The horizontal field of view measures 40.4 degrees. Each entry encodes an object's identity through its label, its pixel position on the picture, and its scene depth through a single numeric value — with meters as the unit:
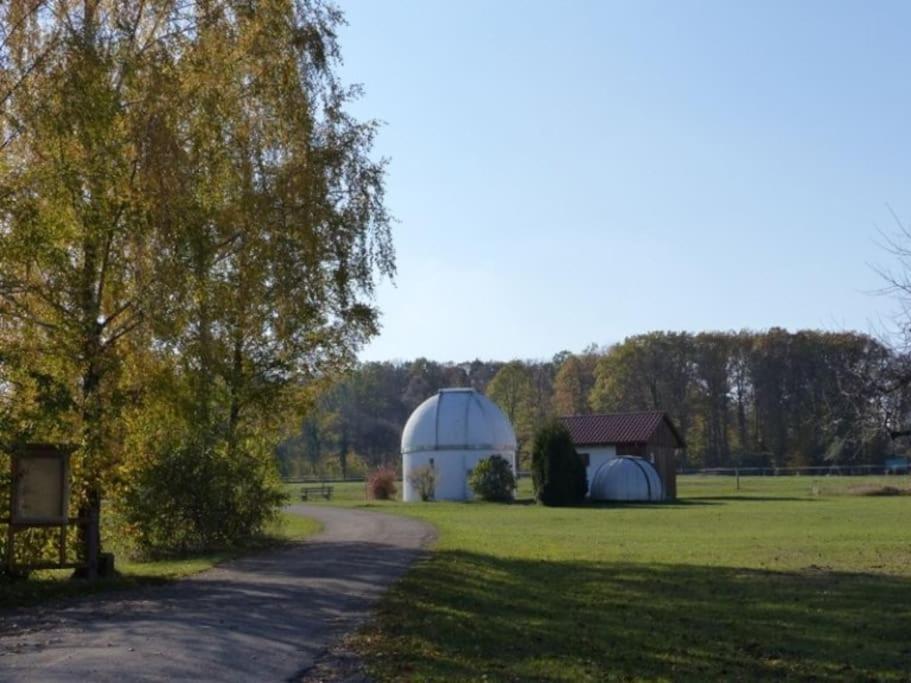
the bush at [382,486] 74.19
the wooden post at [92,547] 21.06
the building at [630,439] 73.12
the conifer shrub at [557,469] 63.50
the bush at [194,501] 27.72
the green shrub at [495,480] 68.50
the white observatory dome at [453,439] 75.19
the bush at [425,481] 72.62
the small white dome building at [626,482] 67.06
